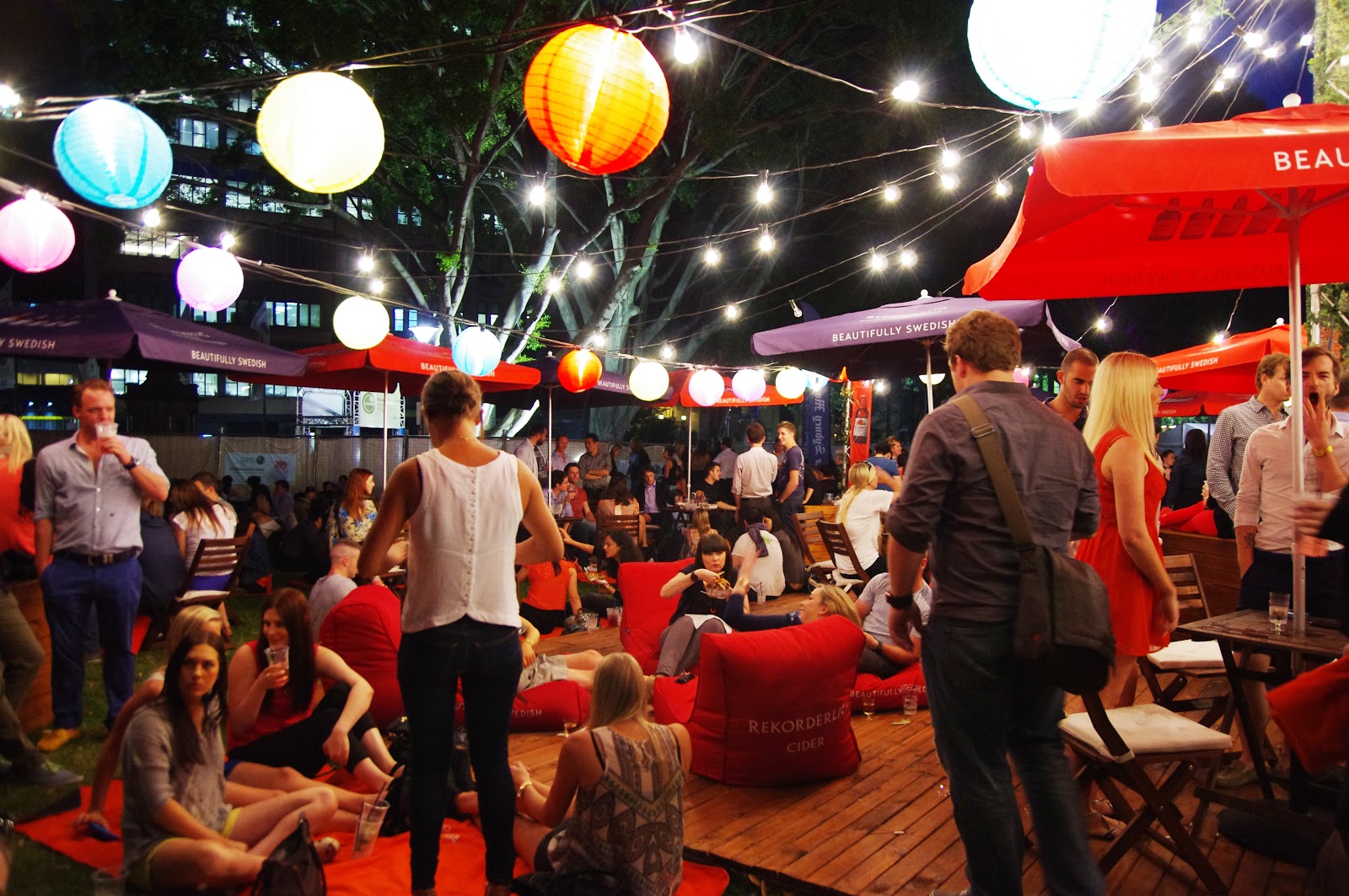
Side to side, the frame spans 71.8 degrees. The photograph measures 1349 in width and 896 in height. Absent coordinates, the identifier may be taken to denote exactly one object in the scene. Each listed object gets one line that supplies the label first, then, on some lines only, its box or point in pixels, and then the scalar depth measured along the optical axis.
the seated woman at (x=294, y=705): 3.92
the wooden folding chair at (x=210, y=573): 6.72
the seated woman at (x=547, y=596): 8.26
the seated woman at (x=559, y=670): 5.40
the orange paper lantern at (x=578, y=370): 10.91
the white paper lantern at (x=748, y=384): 12.86
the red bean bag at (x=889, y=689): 5.57
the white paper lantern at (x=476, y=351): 9.55
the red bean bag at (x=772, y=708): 4.31
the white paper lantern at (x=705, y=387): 12.51
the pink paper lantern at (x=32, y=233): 5.61
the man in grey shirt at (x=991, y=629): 2.44
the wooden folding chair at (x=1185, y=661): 4.05
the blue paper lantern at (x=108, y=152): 4.54
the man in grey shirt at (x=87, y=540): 4.63
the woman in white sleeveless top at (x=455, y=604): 2.88
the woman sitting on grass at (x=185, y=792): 3.18
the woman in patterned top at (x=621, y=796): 2.96
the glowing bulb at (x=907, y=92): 8.32
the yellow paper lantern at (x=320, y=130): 4.21
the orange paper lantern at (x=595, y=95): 4.25
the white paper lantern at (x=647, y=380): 11.67
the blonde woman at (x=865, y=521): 8.24
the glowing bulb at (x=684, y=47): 7.77
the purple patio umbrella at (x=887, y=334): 8.05
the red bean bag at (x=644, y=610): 6.45
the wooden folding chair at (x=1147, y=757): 3.08
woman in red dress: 3.30
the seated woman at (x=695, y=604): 5.59
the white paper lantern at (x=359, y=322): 8.31
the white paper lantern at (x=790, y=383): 13.13
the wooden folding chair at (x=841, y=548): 7.99
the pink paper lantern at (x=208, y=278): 6.90
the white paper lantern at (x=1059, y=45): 3.40
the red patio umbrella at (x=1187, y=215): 3.20
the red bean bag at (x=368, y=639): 4.82
